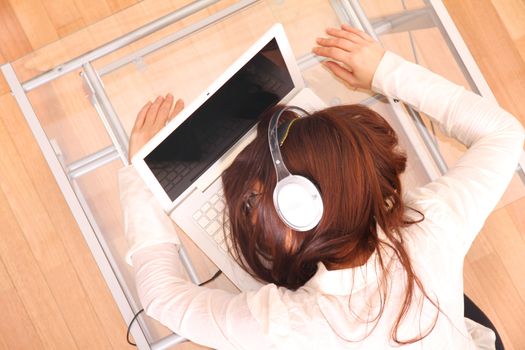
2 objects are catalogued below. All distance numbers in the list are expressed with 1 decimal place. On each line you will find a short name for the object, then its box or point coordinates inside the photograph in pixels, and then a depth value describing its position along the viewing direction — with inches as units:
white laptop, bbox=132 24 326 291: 36.5
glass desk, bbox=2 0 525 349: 39.2
